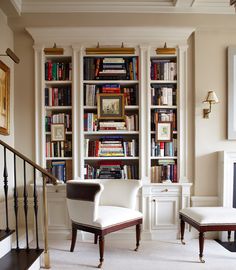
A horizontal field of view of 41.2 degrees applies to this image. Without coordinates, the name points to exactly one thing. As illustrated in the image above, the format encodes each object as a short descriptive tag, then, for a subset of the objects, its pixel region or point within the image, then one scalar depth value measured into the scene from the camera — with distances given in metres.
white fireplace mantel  3.78
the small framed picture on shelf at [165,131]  3.90
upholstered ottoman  3.11
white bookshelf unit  3.84
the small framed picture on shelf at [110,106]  3.89
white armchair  3.08
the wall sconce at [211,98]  3.73
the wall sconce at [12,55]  2.81
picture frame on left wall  3.45
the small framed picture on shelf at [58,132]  3.89
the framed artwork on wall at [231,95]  3.91
